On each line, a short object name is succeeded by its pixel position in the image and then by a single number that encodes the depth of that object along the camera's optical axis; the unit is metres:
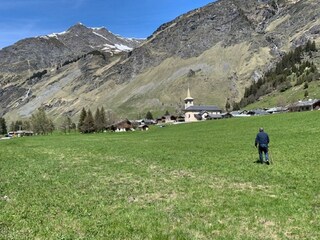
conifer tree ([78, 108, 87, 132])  128.34
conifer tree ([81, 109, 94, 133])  122.50
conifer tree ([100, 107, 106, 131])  126.91
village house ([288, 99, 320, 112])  105.77
